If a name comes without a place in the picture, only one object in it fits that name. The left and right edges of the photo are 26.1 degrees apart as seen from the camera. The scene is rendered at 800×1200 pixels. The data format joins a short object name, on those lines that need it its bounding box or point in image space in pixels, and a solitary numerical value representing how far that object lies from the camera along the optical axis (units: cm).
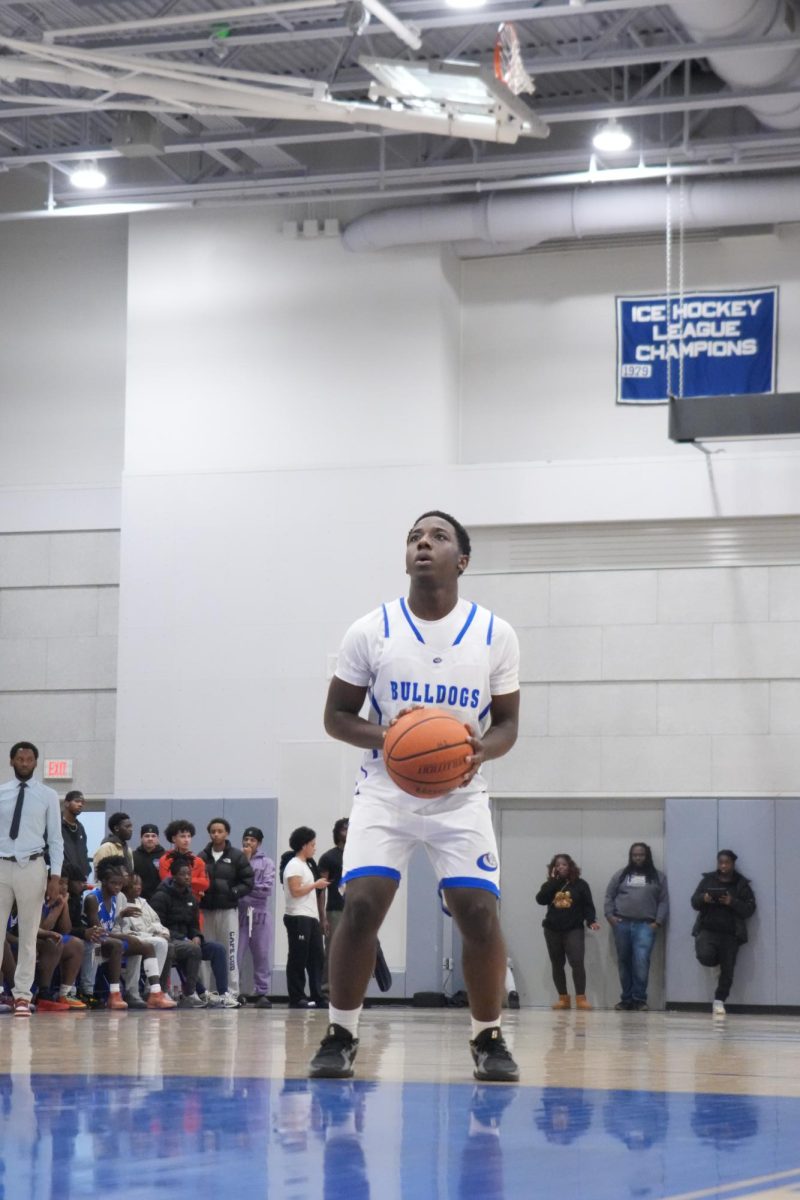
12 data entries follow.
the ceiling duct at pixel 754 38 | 1627
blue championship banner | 2095
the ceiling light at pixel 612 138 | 1881
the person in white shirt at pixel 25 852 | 1328
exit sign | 2242
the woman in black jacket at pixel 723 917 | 1939
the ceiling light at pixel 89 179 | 2034
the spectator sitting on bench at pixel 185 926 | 1672
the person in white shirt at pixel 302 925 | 1741
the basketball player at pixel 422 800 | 609
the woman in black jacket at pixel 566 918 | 1981
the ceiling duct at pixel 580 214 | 2008
